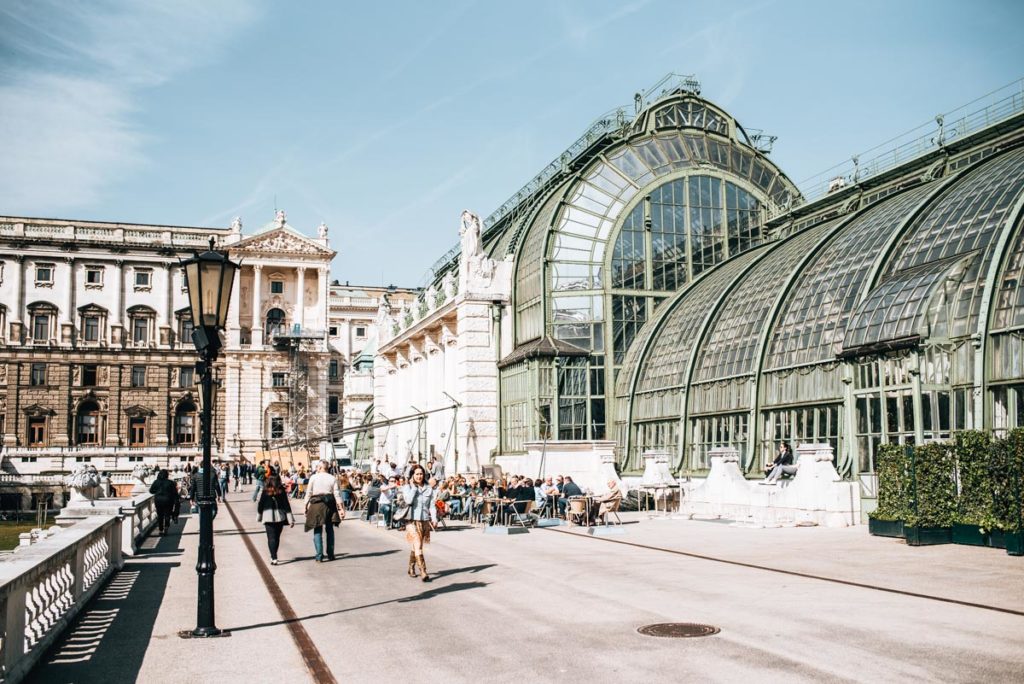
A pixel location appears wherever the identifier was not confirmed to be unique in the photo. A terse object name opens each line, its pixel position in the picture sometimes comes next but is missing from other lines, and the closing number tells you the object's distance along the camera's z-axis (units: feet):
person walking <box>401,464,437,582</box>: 57.47
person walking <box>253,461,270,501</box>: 139.03
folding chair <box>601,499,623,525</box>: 88.89
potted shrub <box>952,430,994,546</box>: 61.87
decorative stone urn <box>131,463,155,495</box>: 109.81
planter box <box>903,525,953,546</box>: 64.59
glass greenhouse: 79.05
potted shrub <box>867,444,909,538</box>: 67.67
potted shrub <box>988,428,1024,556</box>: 58.59
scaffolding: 337.72
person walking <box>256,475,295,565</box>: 66.13
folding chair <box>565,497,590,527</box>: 91.76
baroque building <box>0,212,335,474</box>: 324.80
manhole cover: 37.37
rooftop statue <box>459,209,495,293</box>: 143.64
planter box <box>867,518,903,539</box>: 68.80
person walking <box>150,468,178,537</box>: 93.71
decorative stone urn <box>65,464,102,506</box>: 113.19
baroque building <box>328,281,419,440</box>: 363.76
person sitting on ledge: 89.92
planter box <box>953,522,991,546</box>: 62.85
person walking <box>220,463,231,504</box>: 172.83
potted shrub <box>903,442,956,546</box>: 64.59
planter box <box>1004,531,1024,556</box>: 57.74
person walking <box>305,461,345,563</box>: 66.49
